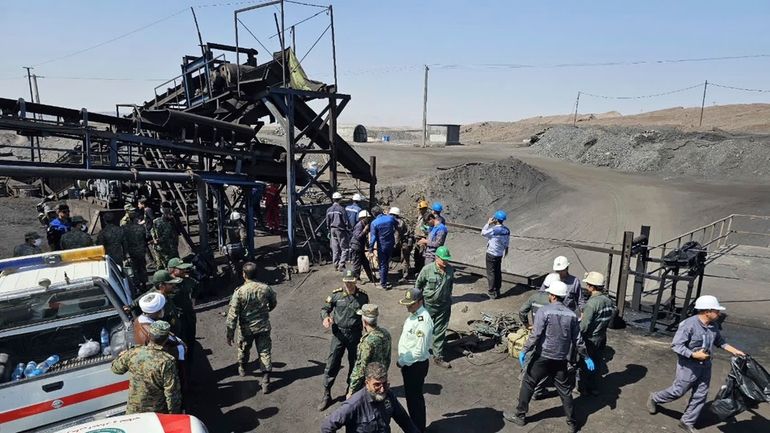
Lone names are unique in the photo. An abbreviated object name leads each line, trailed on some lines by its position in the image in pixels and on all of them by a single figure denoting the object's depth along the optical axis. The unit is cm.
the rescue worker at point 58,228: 1071
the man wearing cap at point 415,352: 514
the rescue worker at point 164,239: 1030
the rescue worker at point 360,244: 1055
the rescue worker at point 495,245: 940
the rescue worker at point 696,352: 532
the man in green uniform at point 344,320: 591
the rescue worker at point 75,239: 952
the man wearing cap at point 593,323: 615
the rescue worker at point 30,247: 928
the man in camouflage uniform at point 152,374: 450
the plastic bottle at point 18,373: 484
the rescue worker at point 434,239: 941
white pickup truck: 455
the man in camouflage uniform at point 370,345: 490
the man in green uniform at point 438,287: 713
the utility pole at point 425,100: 4547
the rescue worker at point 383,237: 1023
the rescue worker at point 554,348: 538
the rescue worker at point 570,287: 673
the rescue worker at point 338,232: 1140
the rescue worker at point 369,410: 388
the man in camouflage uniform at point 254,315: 646
